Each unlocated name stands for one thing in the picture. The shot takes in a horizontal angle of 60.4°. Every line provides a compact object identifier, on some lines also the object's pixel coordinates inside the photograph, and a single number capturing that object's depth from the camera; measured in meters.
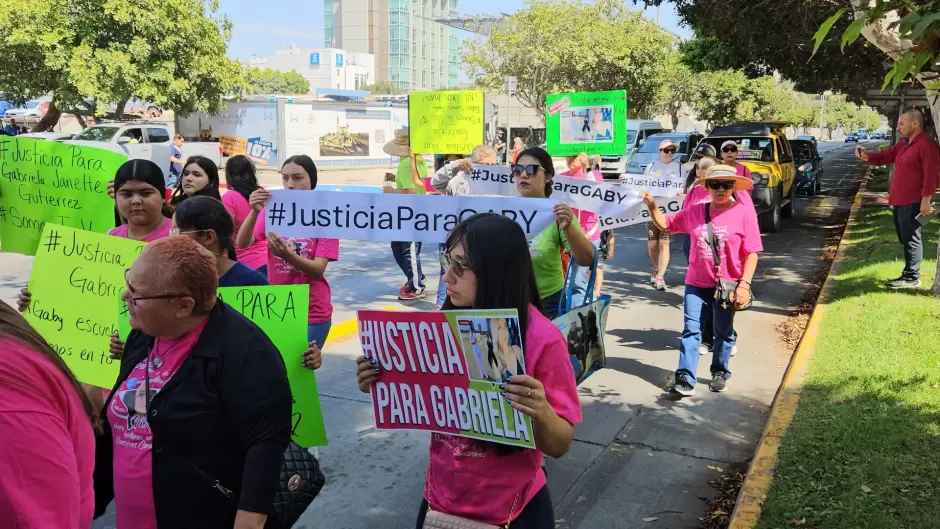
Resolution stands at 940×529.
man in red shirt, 8.80
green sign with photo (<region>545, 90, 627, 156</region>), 10.55
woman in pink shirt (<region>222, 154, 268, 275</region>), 4.95
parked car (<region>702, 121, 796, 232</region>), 15.38
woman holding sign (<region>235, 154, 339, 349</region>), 4.46
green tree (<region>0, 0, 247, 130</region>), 26.27
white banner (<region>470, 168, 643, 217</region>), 6.11
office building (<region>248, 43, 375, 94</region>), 147.88
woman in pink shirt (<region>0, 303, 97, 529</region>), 1.49
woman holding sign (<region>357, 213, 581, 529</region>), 2.37
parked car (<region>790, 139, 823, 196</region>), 22.95
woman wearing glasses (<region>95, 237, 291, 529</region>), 2.32
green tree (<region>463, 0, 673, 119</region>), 41.16
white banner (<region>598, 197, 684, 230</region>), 6.16
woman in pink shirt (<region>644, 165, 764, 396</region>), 5.96
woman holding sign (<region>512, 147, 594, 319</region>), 4.45
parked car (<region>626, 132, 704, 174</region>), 21.45
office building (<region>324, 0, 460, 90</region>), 159.75
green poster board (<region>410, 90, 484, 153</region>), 9.15
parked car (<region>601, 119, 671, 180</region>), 25.86
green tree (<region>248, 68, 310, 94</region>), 107.56
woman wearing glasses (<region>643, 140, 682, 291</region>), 9.35
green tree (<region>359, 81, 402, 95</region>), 133.75
